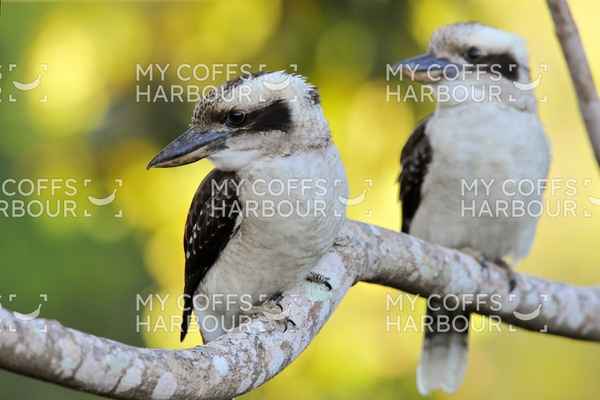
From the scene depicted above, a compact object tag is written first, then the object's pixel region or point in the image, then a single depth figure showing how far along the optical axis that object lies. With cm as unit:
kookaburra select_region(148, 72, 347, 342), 545
